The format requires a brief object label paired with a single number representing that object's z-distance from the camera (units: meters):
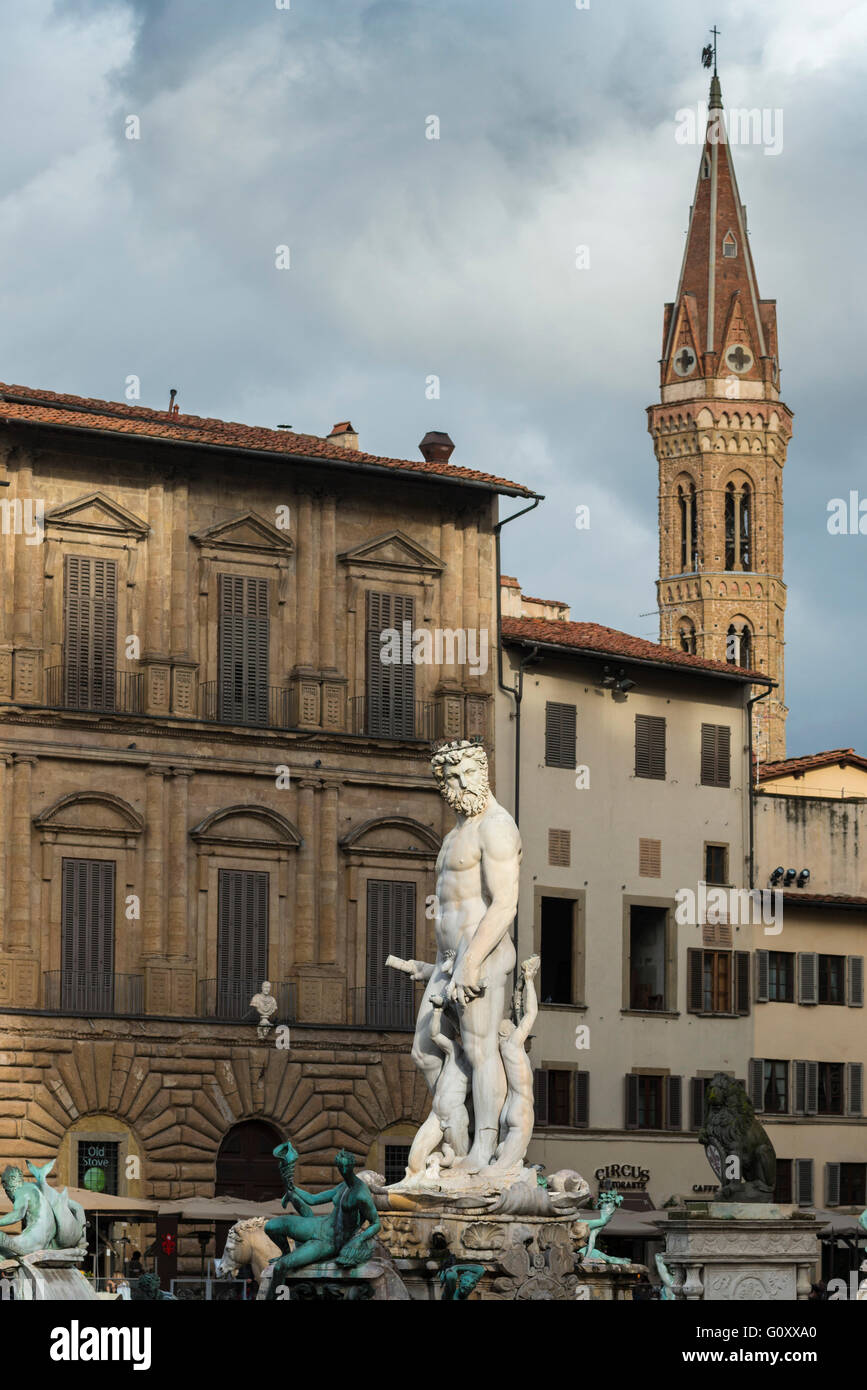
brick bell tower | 120.19
